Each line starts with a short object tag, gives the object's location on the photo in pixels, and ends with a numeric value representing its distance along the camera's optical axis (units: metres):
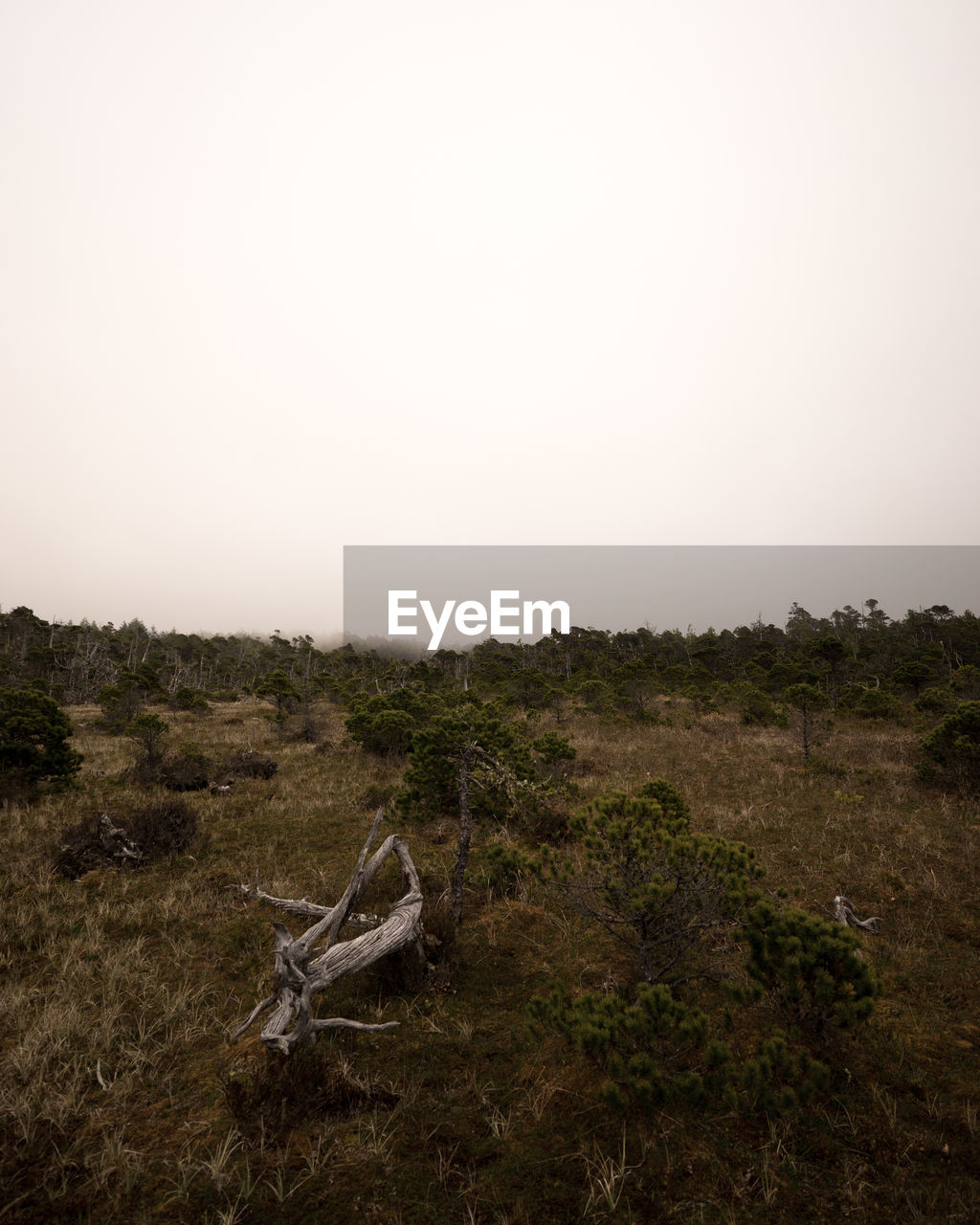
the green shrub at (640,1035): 3.16
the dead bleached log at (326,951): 3.75
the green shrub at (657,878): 4.46
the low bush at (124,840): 7.89
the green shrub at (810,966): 3.44
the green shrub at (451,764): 8.33
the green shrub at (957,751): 10.89
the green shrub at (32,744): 10.88
